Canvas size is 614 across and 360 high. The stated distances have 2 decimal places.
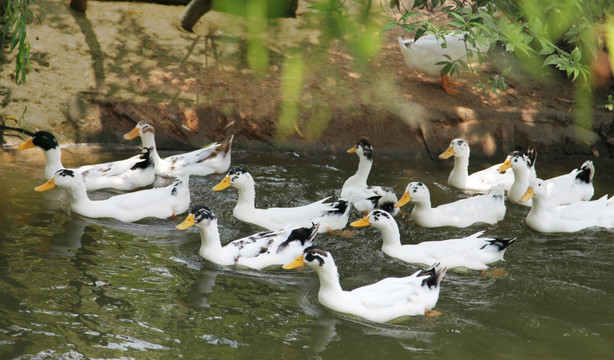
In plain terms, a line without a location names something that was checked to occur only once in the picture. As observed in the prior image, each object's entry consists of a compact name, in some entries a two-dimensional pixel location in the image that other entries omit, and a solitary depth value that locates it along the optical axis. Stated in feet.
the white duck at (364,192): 57.62
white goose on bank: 75.77
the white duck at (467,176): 64.34
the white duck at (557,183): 62.03
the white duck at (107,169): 59.72
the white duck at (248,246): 47.52
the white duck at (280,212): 53.72
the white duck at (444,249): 48.14
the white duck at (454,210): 55.67
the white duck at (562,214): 56.18
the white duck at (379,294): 41.04
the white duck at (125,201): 54.27
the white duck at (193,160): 64.59
